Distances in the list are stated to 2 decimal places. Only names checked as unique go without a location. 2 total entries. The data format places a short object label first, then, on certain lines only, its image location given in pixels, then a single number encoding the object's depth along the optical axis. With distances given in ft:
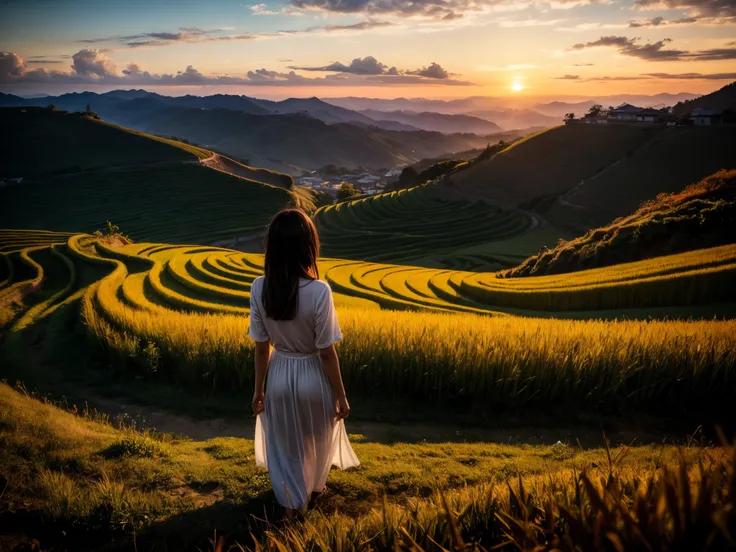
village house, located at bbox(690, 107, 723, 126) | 239.09
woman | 13.98
